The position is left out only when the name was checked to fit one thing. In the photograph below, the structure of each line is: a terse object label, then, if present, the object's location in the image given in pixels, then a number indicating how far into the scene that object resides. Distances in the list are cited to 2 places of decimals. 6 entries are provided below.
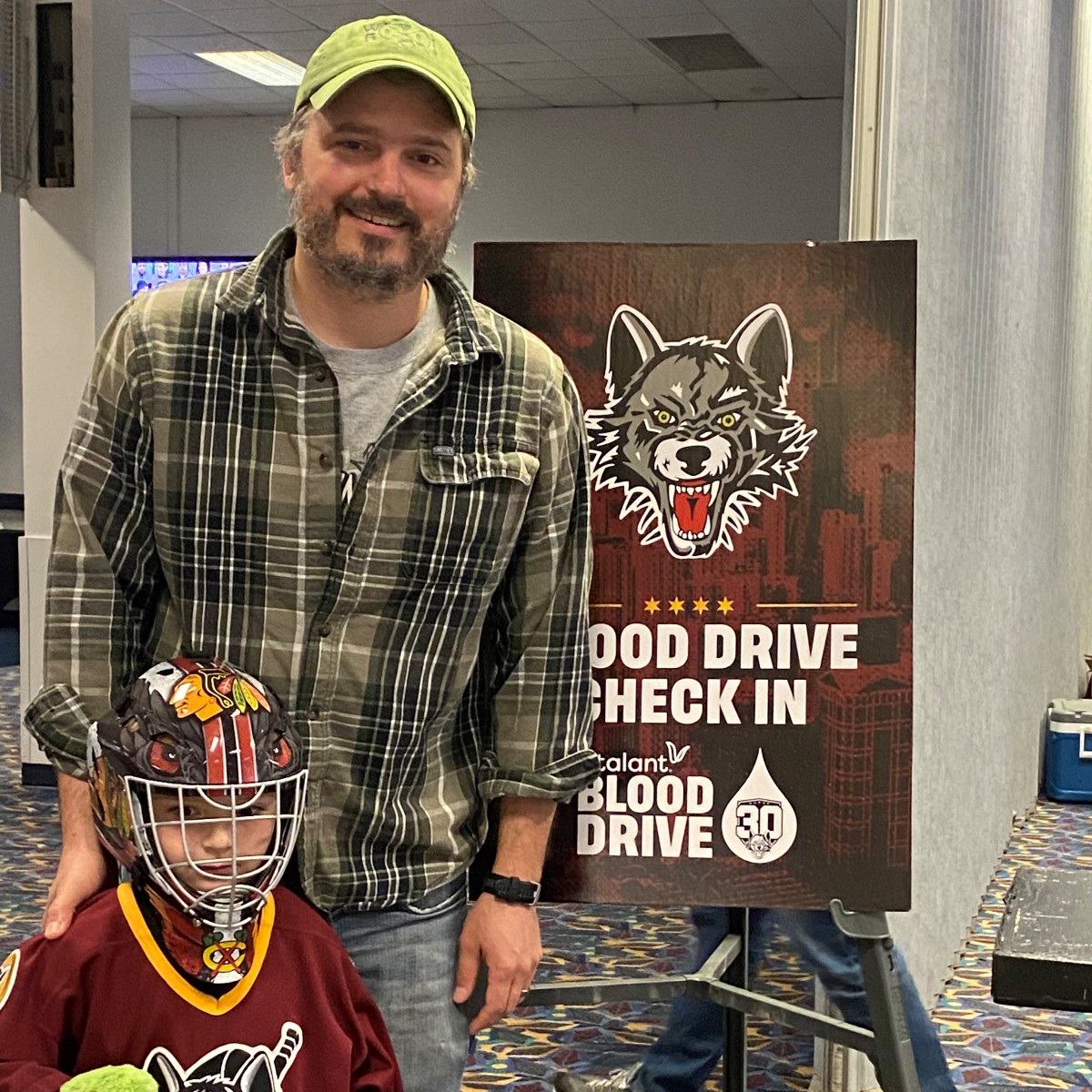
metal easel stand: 1.91
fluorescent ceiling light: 9.50
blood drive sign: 1.91
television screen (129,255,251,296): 11.34
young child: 1.34
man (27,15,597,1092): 1.50
